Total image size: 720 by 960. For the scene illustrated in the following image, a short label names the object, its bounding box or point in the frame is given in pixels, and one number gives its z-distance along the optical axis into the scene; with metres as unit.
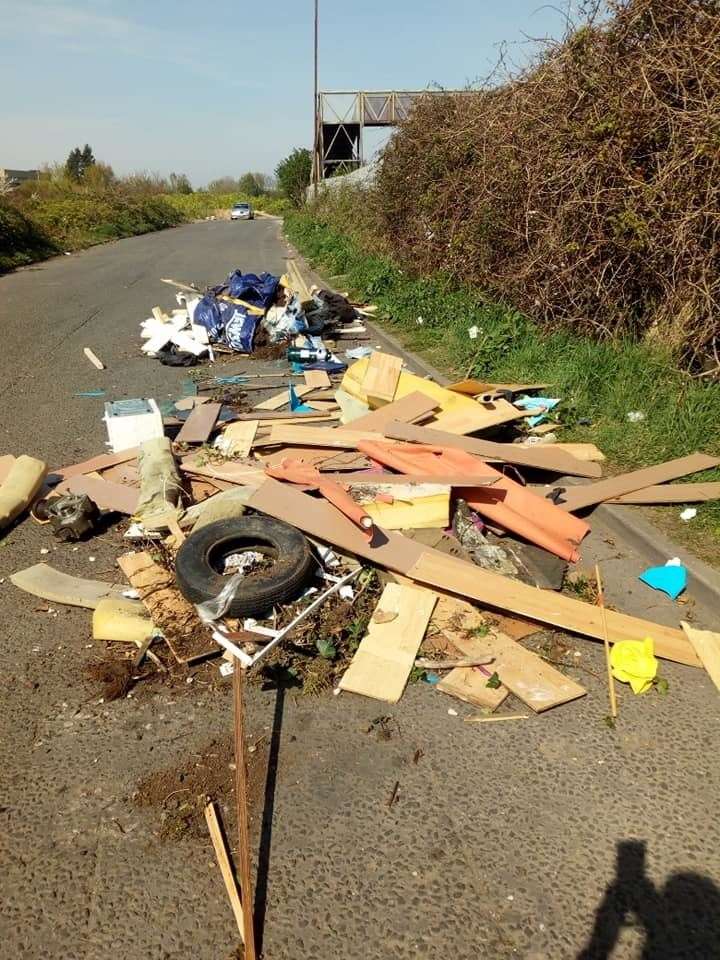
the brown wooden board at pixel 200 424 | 5.46
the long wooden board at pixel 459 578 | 3.28
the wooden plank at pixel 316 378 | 7.41
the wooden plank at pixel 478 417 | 5.36
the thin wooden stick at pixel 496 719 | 2.84
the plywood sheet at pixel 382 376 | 5.94
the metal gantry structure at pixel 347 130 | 29.20
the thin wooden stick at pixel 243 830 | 1.95
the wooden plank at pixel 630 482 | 4.48
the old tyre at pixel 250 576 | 3.36
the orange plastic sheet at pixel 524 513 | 4.00
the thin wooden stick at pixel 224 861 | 2.05
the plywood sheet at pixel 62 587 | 3.66
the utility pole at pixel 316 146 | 31.27
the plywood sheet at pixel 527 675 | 2.92
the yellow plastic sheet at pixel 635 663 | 2.99
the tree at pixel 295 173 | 44.22
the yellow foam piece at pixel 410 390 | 5.72
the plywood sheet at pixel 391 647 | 3.00
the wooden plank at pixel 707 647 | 3.10
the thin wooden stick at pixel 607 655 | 2.90
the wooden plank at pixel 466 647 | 2.95
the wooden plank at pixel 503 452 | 4.85
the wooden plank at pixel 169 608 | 3.24
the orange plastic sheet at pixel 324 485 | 3.84
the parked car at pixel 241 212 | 64.44
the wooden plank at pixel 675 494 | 4.38
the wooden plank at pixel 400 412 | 5.41
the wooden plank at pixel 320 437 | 5.09
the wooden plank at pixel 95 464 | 5.15
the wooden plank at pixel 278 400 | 6.70
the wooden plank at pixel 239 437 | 5.27
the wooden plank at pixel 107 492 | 4.61
